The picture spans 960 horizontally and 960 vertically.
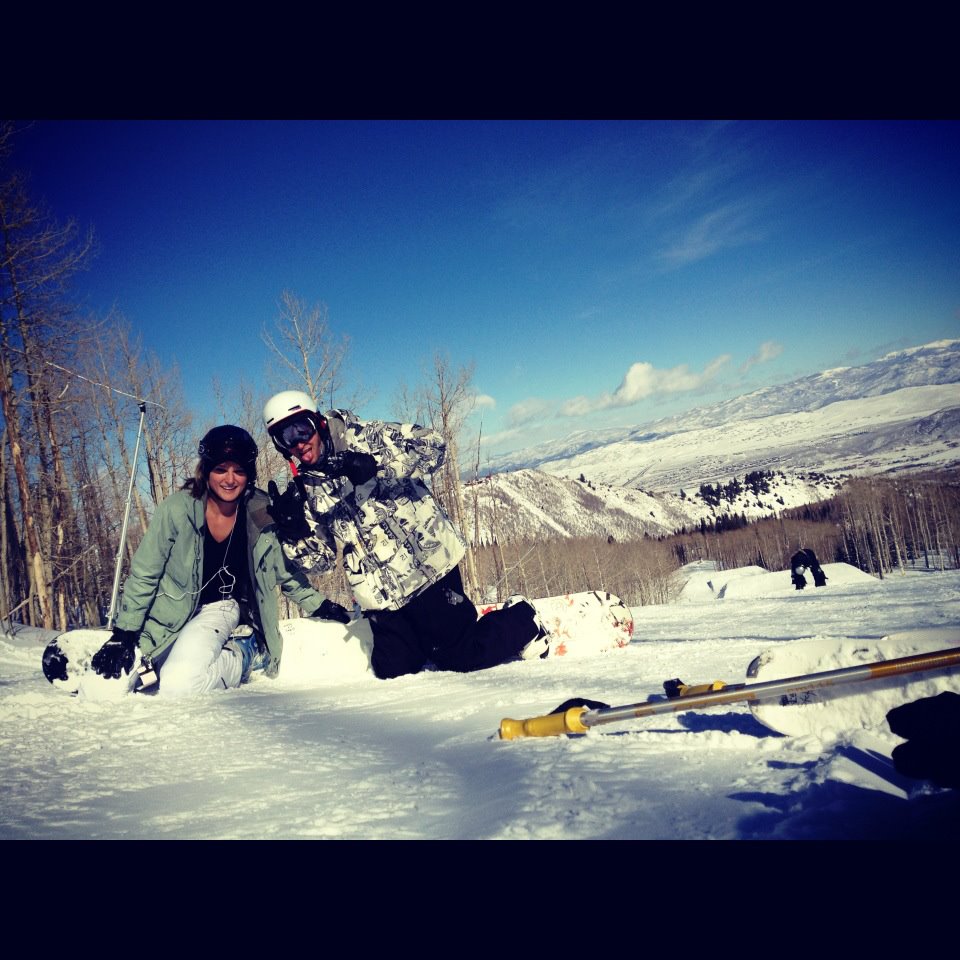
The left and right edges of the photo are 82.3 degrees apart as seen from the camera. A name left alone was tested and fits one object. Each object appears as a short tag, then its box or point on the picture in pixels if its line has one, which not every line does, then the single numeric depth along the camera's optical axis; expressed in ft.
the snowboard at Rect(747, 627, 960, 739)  4.14
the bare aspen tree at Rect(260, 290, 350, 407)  40.70
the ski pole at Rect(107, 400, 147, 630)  15.76
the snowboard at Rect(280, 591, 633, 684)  11.85
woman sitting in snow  10.19
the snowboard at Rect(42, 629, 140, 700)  9.66
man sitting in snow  11.02
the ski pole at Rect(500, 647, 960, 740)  3.88
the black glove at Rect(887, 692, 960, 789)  3.10
